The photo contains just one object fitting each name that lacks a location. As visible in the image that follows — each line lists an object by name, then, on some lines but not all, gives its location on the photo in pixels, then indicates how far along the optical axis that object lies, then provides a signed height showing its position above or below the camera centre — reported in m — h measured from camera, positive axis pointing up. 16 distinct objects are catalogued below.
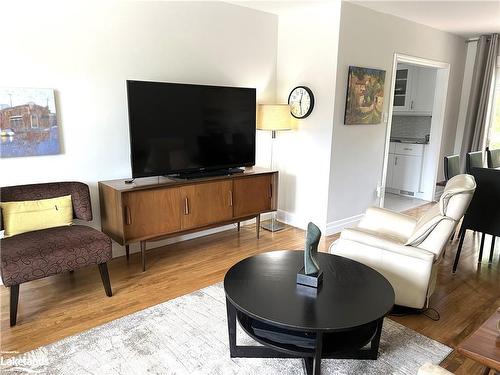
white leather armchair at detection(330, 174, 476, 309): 2.35 -0.90
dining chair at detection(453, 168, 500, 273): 3.20 -0.82
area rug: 1.98 -1.38
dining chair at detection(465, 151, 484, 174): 4.05 -0.52
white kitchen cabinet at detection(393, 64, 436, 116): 5.68 +0.35
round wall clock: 4.11 +0.11
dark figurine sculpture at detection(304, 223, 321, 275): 1.97 -0.75
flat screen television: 3.09 -0.16
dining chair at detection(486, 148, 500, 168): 4.45 -0.54
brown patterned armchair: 2.31 -0.92
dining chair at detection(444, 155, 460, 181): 4.05 -0.59
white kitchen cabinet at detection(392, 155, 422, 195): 5.89 -0.98
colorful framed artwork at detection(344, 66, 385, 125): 4.01 +0.17
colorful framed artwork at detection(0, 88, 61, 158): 2.72 -0.12
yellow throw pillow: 2.66 -0.79
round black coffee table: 1.71 -0.95
